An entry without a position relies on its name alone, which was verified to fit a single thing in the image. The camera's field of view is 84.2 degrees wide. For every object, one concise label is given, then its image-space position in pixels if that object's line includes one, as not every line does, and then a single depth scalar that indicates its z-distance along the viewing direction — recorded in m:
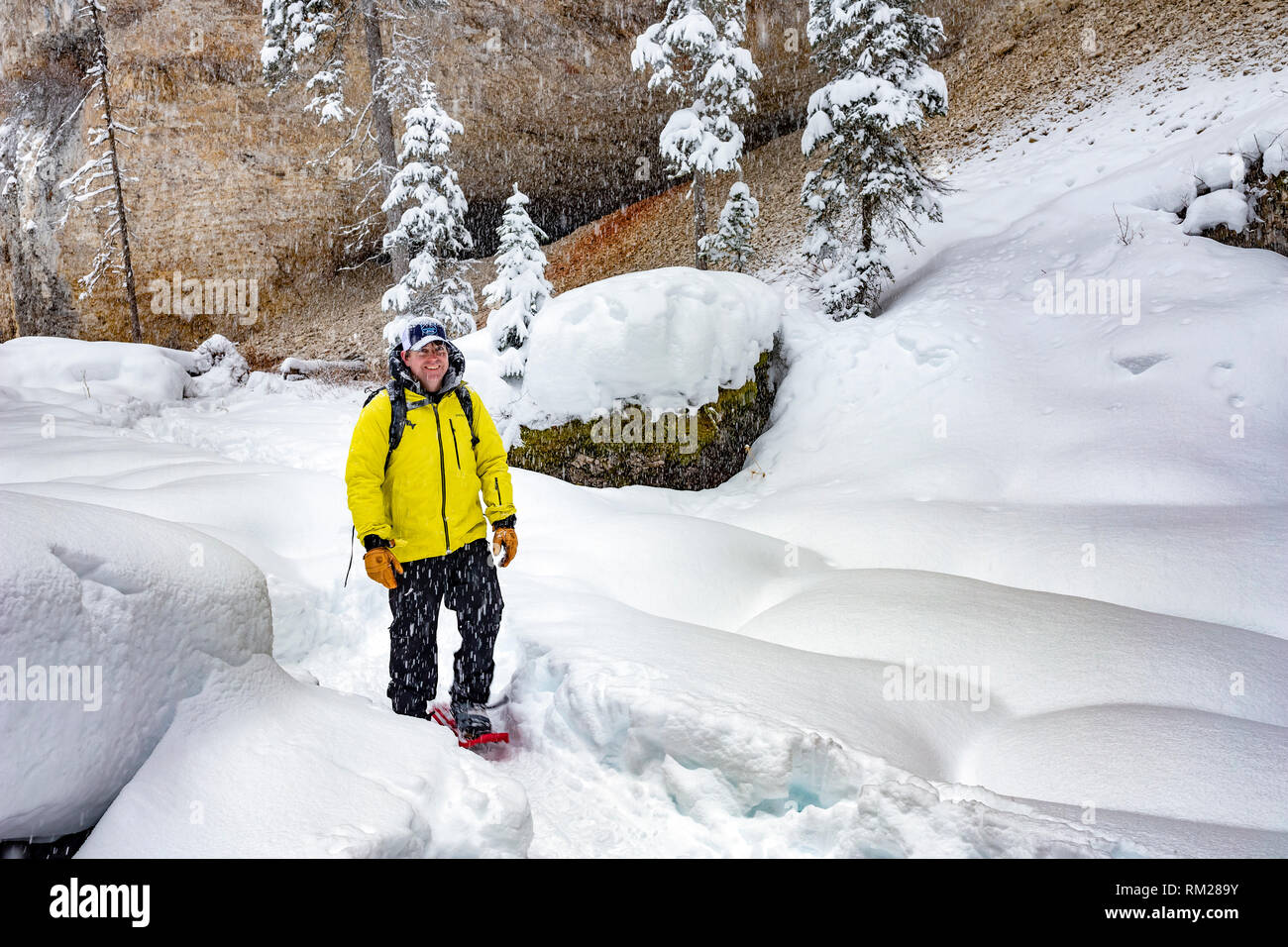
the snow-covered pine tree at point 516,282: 11.80
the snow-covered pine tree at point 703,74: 13.23
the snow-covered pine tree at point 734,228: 14.18
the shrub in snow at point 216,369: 15.16
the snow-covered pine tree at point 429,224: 14.11
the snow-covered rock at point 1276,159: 8.80
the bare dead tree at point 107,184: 18.66
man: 3.61
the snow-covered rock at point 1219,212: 9.13
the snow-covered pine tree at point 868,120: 11.04
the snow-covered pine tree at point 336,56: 13.89
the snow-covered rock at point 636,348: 8.45
